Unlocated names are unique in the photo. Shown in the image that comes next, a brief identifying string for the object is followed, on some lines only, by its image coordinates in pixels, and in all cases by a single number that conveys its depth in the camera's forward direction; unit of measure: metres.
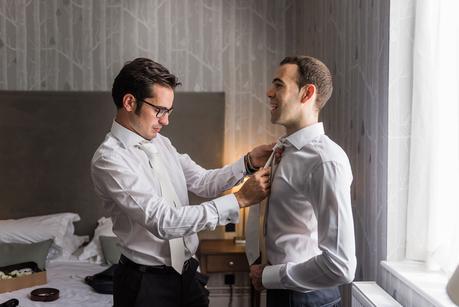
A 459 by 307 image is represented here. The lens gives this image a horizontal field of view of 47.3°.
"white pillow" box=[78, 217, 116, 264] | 3.52
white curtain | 1.97
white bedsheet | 2.75
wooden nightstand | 3.69
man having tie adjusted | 1.60
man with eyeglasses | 1.88
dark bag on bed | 2.89
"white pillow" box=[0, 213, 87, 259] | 3.49
